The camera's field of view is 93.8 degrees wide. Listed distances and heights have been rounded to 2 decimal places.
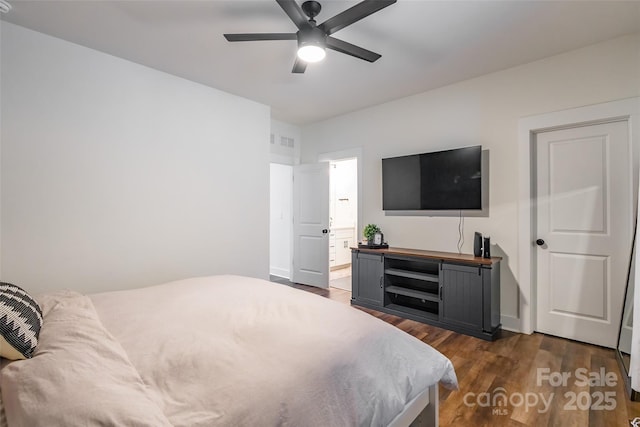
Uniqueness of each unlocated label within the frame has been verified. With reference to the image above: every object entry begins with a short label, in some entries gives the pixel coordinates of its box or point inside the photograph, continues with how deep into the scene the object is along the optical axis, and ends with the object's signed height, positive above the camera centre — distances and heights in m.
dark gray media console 2.88 -0.81
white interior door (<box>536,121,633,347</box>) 2.59 -0.14
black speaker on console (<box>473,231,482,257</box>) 3.08 -0.31
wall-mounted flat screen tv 3.21 +0.40
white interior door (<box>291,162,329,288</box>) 4.70 -0.16
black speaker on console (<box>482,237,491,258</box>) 3.01 -0.34
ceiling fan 1.74 +1.19
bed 0.75 -0.51
